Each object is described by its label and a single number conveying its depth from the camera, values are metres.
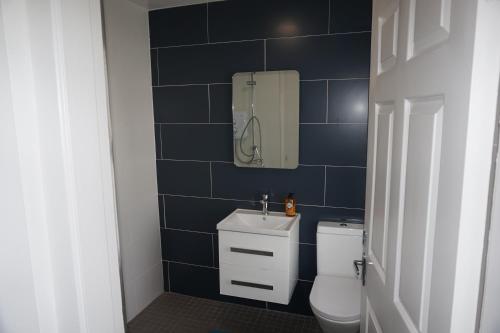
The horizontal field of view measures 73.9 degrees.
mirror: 2.52
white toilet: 2.06
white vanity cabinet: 2.29
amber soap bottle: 2.55
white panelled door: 0.63
